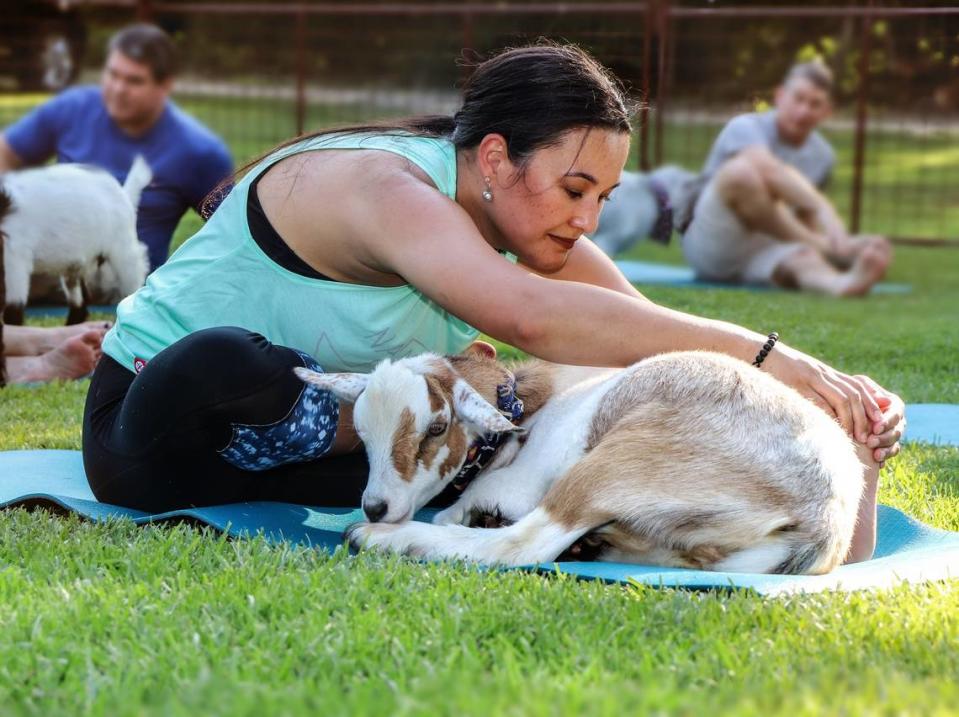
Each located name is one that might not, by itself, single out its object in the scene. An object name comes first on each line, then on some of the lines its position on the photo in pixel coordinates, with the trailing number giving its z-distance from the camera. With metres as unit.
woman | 3.31
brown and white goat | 3.11
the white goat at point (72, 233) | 6.52
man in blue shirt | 8.12
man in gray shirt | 9.15
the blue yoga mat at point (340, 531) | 2.99
